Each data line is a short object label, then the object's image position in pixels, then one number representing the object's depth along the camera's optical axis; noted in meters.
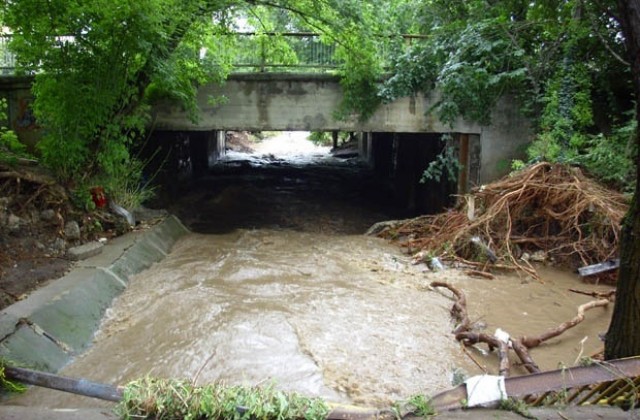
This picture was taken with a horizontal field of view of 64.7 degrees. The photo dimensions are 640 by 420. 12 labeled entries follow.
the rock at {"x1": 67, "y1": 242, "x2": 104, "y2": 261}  6.81
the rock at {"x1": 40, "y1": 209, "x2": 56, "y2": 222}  7.22
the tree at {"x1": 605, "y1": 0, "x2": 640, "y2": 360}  3.04
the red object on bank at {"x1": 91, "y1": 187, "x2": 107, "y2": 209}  7.93
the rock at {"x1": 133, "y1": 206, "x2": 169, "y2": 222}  9.23
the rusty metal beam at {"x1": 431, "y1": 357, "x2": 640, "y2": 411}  3.03
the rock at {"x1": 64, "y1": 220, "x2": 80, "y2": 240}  7.20
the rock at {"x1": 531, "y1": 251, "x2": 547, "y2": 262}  7.95
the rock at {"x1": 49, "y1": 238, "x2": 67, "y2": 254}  6.88
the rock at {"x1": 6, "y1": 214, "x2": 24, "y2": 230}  6.86
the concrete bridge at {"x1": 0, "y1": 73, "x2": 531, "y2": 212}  10.56
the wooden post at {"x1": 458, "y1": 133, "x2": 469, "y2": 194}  11.02
